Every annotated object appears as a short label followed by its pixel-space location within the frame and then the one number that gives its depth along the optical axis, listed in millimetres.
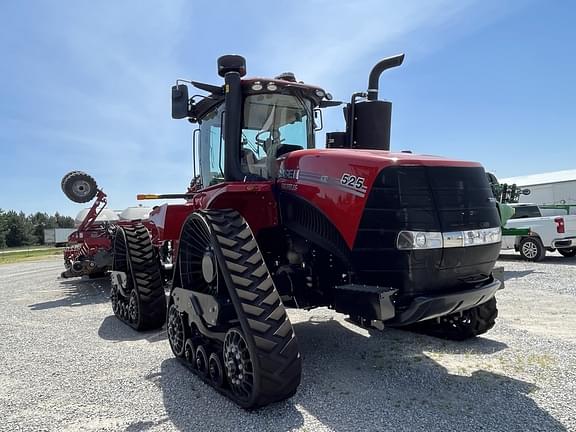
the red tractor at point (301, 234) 3516
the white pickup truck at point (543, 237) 13242
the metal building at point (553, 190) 32219
